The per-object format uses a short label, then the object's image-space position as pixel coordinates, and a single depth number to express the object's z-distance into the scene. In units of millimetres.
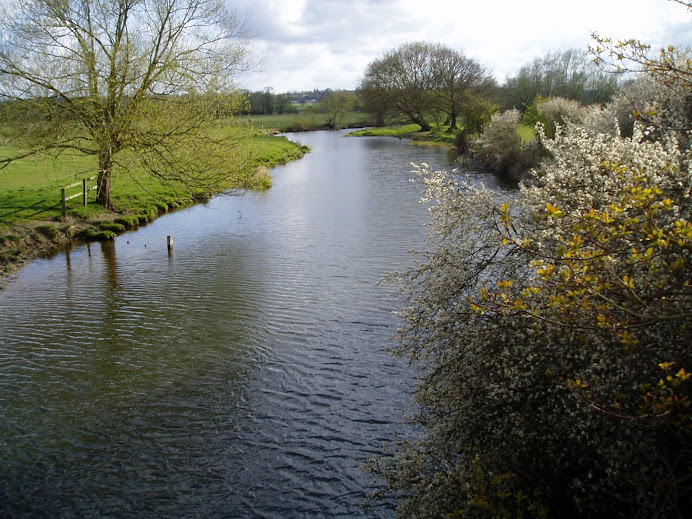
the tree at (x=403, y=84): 76938
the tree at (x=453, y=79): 71062
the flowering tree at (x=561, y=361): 4234
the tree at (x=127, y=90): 19609
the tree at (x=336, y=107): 93125
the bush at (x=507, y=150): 32281
